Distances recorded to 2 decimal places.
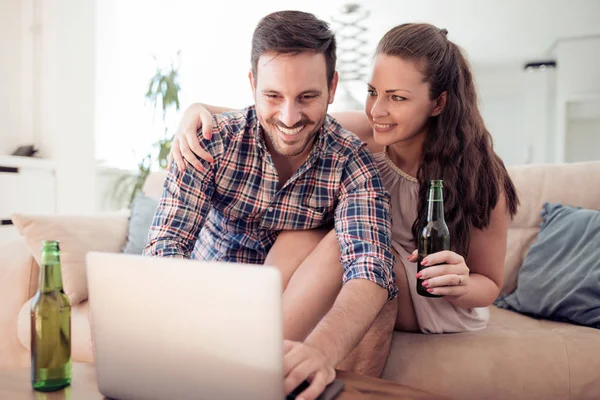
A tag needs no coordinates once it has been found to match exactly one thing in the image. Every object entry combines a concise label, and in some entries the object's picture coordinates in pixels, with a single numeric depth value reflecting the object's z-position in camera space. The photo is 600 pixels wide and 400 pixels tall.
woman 1.52
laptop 0.68
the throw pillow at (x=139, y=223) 2.14
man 1.32
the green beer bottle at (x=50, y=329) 0.86
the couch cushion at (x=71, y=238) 1.92
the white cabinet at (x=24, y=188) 3.23
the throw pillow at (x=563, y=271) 1.72
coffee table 0.78
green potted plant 4.15
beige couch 1.43
